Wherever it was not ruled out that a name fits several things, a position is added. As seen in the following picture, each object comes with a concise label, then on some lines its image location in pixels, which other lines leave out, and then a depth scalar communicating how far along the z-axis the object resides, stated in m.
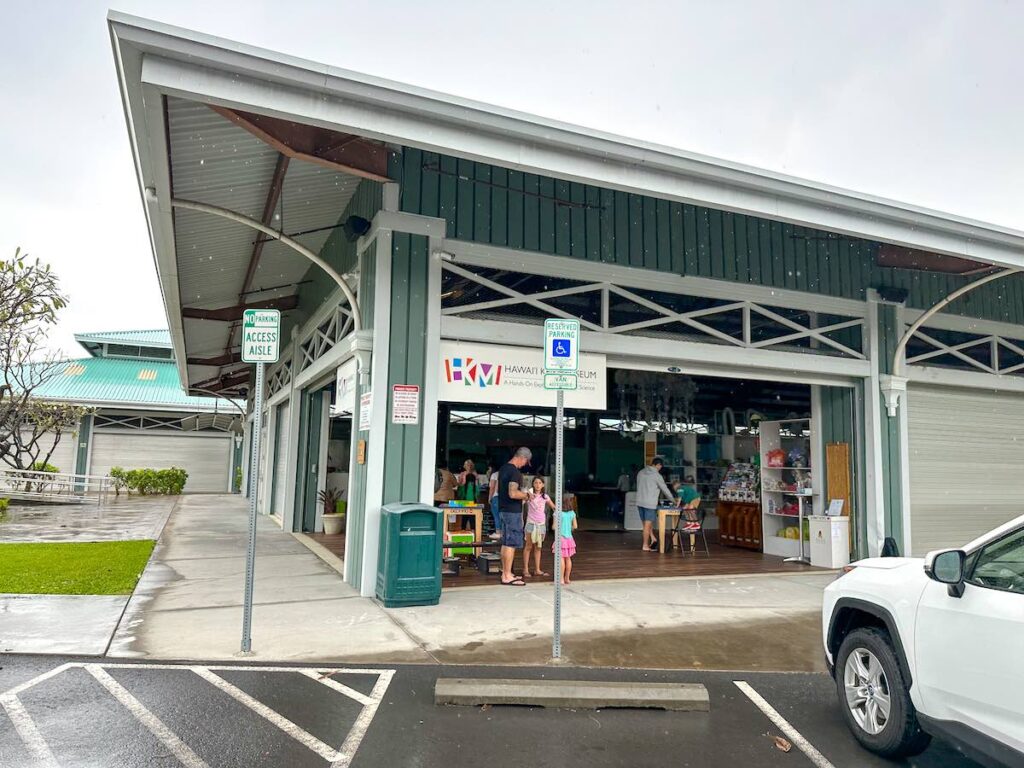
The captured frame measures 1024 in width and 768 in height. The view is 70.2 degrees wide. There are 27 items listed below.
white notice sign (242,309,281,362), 5.60
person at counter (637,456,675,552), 12.39
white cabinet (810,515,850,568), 10.66
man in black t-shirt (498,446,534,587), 8.40
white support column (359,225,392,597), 7.80
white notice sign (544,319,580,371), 5.56
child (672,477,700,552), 12.11
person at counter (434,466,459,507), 11.62
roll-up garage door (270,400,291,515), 16.05
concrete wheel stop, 4.57
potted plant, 14.21
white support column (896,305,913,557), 10.72
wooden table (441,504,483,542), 9.78
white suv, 3.14
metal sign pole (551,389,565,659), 5.45
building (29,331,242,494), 27.83
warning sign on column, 7.98
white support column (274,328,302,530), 14.66
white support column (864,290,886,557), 10.52
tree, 13.70
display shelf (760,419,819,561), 11.75
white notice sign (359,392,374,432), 7.96
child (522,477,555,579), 8.85
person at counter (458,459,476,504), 12.29
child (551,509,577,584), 8.51
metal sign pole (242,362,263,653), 5.40
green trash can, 7.23
